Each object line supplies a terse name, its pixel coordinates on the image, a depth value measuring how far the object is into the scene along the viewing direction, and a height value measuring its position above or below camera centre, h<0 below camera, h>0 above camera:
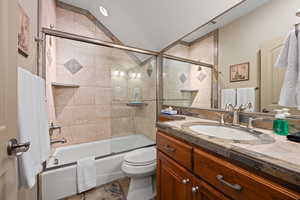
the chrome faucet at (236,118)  1.03 -0.15
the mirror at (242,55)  0.88 +0.37
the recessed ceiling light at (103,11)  2.12 +1.44
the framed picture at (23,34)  0.84 +0.44
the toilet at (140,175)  1.38 -0.81
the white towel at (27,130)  0.65 -0.16
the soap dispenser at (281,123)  0.74 -0.14
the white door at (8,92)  0.46 +0.03
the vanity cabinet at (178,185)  0.65 -0.50
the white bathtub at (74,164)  1.38 -0.82
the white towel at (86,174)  1.50 -0.88
